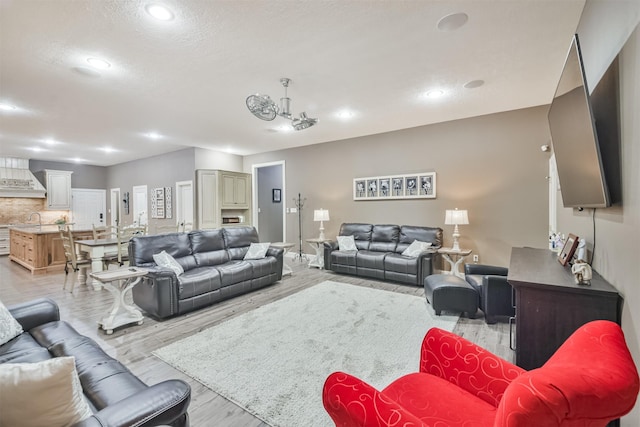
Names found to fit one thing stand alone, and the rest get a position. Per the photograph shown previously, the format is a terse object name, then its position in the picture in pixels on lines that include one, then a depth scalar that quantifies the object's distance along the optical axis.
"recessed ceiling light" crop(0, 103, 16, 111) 4.05
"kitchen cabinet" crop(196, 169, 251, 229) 7.00
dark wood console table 1.47
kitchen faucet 8.56
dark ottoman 3.12
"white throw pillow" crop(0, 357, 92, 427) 0.75
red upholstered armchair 0.60
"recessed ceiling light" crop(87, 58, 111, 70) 2.86
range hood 7.84
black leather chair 2.94
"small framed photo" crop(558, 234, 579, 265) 2.02
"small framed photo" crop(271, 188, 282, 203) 8.69
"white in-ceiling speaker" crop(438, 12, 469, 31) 2.26
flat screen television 1.49
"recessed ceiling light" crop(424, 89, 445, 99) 3.74
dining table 4.29
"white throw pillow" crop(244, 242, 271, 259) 4.59
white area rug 1.89
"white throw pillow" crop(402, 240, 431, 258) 4.75
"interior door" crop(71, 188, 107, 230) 9.39
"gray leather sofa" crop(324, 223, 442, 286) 4.53
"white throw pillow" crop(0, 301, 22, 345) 1.76
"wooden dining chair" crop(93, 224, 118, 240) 4.67
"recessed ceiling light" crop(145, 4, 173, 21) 2.11
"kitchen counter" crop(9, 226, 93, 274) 5.82
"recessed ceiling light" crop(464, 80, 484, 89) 3.46
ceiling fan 2.93
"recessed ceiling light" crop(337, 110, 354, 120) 4.47
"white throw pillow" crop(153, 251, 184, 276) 3.55
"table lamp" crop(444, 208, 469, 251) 4.45
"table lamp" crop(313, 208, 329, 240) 6.11
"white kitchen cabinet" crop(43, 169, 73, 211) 8.60
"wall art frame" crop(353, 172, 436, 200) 5.28
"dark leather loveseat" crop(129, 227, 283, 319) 3.21
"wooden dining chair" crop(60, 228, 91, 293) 4.30
